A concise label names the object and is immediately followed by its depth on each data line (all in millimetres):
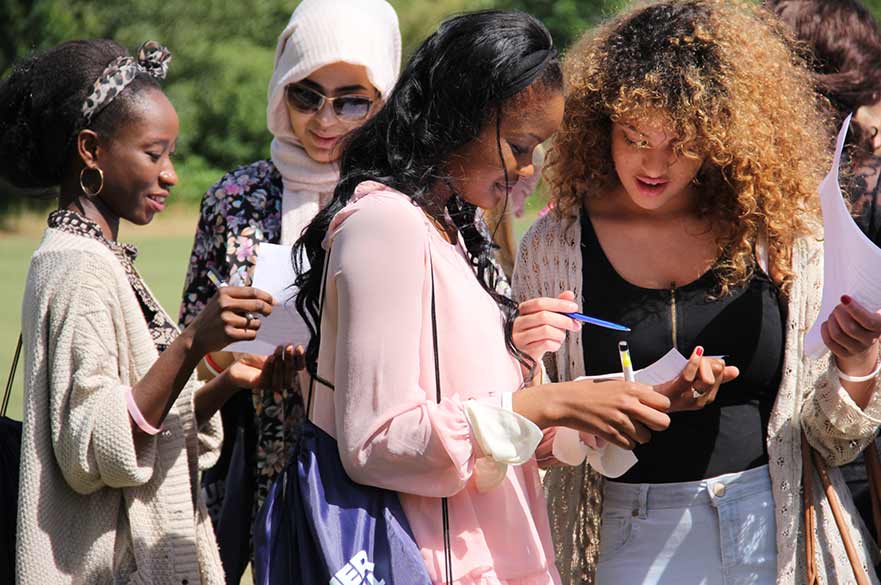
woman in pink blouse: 4336
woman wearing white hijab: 7578
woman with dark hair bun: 5652
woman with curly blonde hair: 5770
